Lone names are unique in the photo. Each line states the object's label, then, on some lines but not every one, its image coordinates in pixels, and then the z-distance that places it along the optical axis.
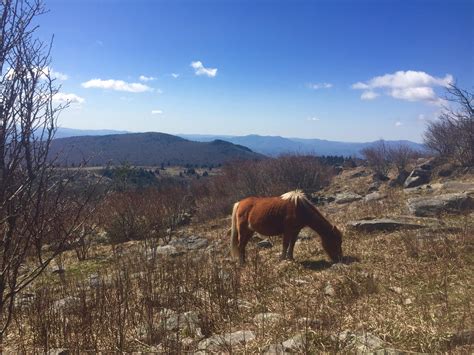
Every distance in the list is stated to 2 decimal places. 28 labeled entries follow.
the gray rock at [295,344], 4.18
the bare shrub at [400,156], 32.72
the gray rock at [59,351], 4.34
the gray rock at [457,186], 15.50
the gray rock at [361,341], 4.12
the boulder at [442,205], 12.17
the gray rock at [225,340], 4.44
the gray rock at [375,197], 18.23
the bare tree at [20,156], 3.43
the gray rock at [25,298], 6.01
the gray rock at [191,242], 13.45
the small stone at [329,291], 6.26
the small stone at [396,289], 6.13
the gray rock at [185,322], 5.08
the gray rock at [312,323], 4.72
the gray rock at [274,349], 4.15
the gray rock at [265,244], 11.31
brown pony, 8.94
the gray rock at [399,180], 24.38
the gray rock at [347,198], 20.47
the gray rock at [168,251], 11.08
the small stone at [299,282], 6.98
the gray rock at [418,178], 21.73
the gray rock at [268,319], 5.04
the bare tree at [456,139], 18.61
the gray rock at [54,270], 10.27
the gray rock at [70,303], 5.50
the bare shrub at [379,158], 35.19
